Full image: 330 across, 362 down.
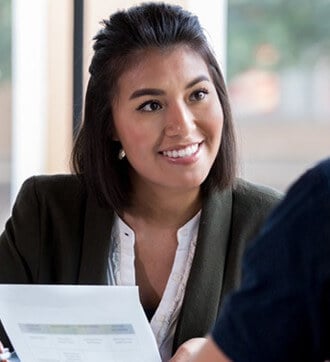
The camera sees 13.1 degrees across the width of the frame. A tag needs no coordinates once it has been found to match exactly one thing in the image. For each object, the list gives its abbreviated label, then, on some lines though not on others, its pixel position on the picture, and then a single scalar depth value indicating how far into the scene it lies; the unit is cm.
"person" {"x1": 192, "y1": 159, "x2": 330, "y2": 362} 102
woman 180
